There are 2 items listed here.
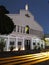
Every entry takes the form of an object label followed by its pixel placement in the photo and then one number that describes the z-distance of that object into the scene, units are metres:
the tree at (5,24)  9.07
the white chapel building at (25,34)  12.47
